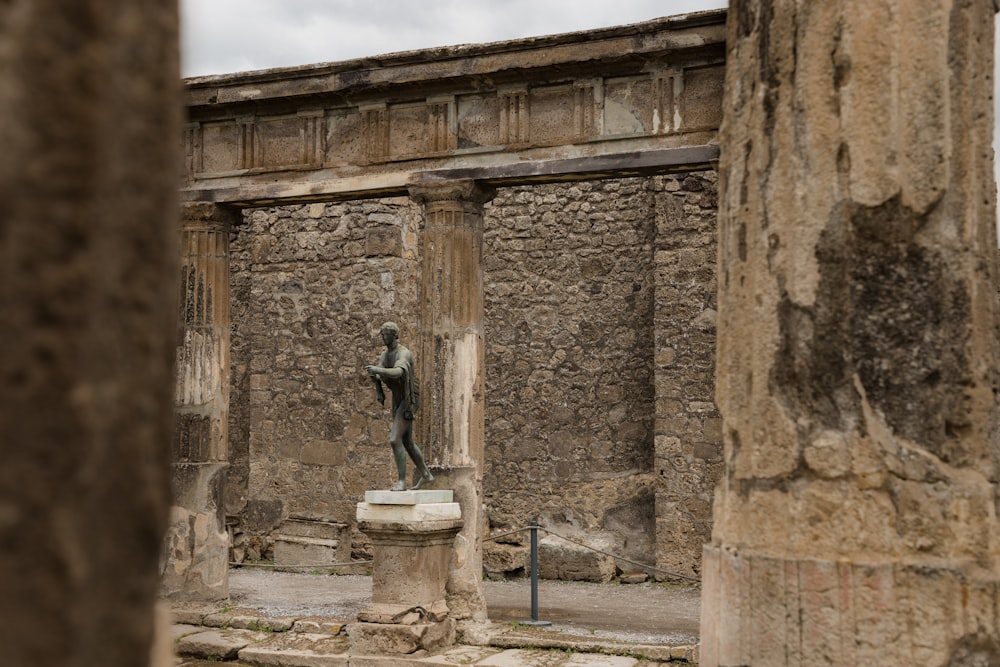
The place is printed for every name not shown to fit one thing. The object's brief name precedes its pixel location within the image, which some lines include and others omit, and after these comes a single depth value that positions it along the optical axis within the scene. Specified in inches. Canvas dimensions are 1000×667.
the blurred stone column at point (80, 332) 40.4
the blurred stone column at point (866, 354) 126.2
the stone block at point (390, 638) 277.4
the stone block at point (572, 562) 415.5
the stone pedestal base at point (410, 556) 287.7
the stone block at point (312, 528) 456.4
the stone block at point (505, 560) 427.5
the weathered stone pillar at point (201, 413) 344.8
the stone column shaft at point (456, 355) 311.0
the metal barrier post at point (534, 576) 322.3
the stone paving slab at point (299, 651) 280.7
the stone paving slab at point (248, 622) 309.7
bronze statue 295.1
